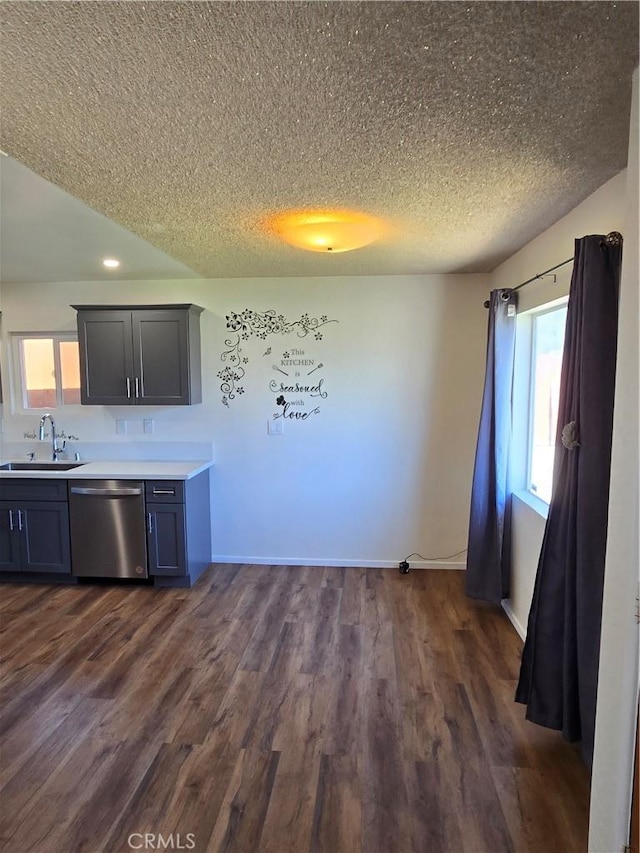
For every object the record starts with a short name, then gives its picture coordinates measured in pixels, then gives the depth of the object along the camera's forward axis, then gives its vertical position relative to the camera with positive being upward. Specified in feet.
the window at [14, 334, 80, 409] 13.46 +0.50
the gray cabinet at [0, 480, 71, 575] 11.73 -3.48
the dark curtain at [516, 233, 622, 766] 5.57 -1.42
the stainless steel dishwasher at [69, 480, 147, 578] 11.55 -3.44
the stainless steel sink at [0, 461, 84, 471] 12.89 -2.13
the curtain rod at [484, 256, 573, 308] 6.97 +1.87
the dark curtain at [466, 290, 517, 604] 9.87 -1.73
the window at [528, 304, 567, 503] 8.96 -0.10
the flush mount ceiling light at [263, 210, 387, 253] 7.38 +2.62
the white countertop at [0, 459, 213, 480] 11.43 -2.07
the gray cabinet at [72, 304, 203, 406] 12.00 +0.86
